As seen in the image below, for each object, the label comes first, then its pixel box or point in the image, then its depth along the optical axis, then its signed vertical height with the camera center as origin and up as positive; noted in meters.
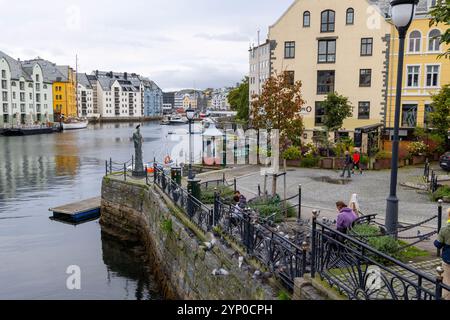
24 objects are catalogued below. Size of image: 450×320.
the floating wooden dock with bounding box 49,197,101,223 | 23.77 -5.47
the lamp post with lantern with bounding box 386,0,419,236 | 8.87 +0.82
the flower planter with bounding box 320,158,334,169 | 28.38 -3.12
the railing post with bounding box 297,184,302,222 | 14.09 -3.41
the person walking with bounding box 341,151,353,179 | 24.16 -2.66
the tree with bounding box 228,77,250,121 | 87.44 +3.53
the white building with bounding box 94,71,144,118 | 179.00 +8.51
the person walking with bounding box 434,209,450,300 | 6.99 -2.14
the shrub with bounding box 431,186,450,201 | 17.36 -3.17
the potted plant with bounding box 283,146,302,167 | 29.17 -2.79
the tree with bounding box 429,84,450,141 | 28.51 +0.24
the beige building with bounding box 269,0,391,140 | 35.75 +5.58
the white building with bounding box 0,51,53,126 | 97.75 +5.55
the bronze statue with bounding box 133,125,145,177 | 22.45 -2.15
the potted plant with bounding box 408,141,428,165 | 29.27 -2.35
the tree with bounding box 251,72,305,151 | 17.91 +0.42
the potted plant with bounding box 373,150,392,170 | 27.94 -2.93
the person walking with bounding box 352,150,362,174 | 26.02 -2.72
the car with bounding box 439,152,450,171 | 24.58 -2.62
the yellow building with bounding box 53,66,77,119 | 123.25 +6.88
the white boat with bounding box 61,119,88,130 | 110.62 -2.23
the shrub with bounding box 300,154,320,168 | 28.78 -3.04
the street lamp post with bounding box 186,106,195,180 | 19.14 +0.11
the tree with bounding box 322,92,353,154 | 32.25 +0.47
